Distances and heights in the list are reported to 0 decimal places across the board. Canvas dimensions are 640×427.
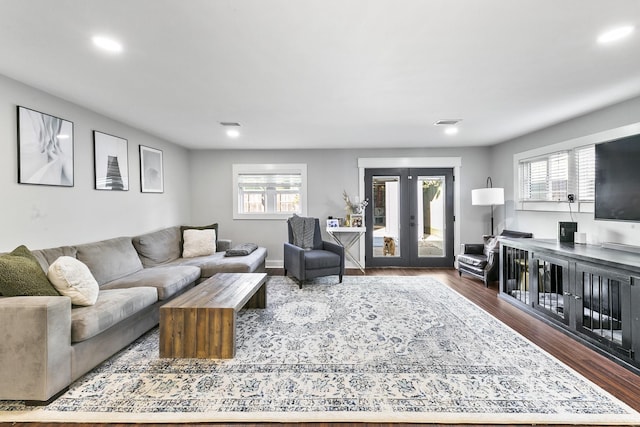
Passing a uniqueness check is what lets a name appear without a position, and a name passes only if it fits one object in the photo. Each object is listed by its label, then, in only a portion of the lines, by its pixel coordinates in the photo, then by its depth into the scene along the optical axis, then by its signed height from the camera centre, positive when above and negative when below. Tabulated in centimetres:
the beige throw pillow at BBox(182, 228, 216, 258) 452 -51
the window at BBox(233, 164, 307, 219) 571 +37
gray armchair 428 -75
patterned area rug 171 -118
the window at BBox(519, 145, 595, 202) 354 +41
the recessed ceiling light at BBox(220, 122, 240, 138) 395 +115
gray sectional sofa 175 -76
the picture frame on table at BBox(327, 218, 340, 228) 539 -26
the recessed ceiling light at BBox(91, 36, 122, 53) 191 +112
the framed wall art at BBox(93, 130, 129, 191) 345 +62
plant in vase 552 +1
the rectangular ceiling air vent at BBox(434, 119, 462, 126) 382 +113
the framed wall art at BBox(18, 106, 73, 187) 258 +60
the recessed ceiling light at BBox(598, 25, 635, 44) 184 +110
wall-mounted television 276 +25
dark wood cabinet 221 -79
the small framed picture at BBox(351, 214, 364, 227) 546 -22
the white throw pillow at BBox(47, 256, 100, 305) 216 -52
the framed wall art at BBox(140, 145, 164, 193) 432 +62
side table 555 -59
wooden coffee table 229 -94
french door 567 -19
